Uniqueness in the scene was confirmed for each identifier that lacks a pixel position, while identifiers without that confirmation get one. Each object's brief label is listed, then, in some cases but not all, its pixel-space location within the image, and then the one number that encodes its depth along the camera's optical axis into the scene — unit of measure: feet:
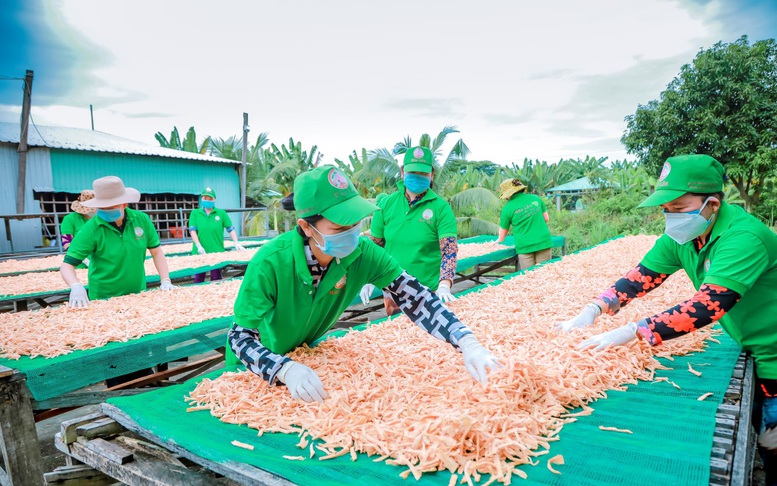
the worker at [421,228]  11.12
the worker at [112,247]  11.26
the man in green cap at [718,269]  5.34
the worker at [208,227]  23.04
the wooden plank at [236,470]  3.55
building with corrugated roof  36.29
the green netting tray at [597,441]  3.51
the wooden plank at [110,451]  4.38
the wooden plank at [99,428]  4.82
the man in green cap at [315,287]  5.01
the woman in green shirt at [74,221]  17.76
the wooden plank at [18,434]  6.61
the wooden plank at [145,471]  3.92
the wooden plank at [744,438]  3.48
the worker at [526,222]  19.39
